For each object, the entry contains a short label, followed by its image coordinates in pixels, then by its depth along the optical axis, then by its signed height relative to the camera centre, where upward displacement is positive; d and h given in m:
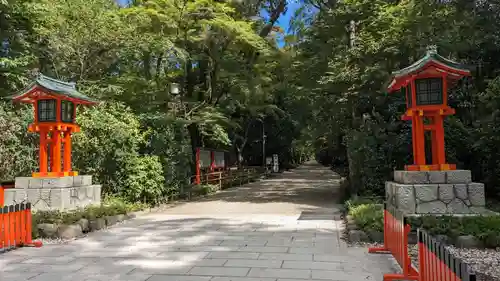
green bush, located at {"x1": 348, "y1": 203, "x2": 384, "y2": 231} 8.30 -1.35
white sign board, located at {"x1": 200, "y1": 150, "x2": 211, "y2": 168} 21.81 -0.06
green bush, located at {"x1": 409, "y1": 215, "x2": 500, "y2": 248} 7.41 -1.40
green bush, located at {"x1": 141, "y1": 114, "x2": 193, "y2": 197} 14.74 +0.42
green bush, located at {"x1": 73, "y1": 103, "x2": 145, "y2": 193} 12.87 +0.41
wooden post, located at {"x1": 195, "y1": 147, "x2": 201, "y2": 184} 20.62 -0.55
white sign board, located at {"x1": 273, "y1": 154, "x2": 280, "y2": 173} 39.31 -0.76
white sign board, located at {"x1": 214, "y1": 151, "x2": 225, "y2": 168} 24.77 -0.10
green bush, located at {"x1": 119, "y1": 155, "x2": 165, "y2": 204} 13.20 -0.60
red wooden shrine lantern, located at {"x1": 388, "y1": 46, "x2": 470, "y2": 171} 9.02 +1.22
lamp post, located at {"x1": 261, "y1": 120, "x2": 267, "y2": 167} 36.58 +0.93
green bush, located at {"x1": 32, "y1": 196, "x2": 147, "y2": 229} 9.25 -1.24
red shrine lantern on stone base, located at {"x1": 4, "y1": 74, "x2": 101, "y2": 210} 10.29 +0.25
